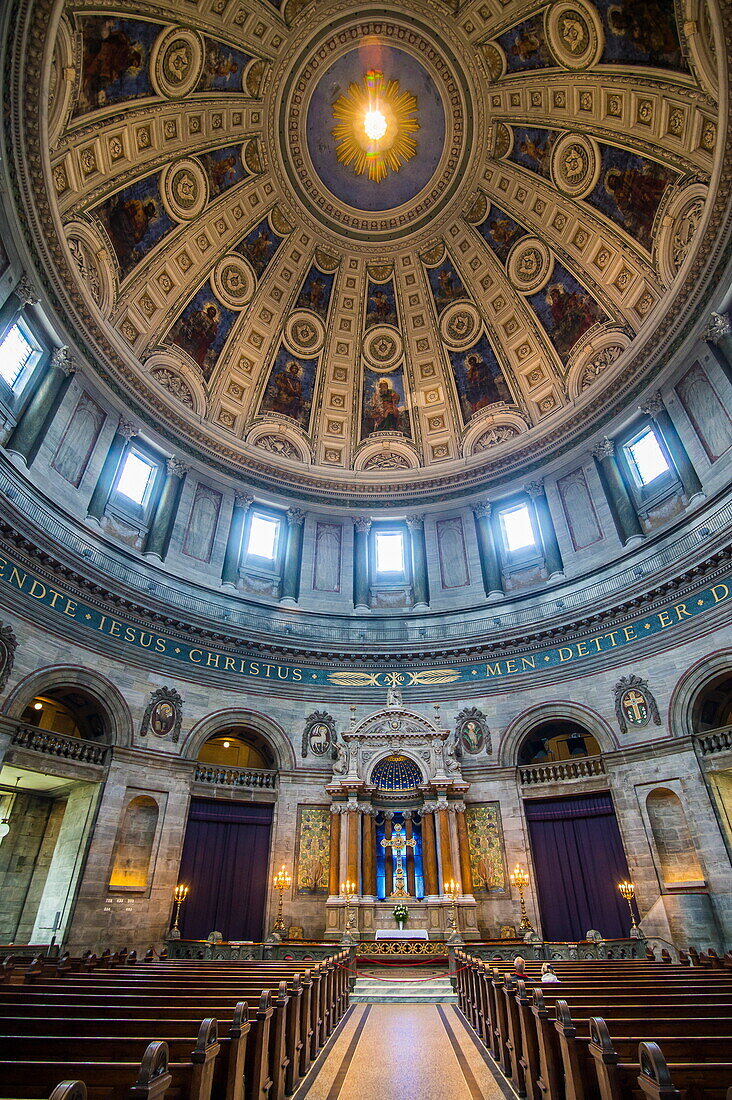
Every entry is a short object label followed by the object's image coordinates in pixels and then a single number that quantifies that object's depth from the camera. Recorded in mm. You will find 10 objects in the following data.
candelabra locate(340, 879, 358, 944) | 19219
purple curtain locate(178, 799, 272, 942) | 20844
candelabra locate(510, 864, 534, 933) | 20048
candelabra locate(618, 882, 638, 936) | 18922
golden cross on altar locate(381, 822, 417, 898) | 21375
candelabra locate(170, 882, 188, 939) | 19455
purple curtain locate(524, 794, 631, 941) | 20250
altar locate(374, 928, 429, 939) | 18875
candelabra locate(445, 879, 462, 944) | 18734
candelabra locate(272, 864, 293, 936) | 20375
